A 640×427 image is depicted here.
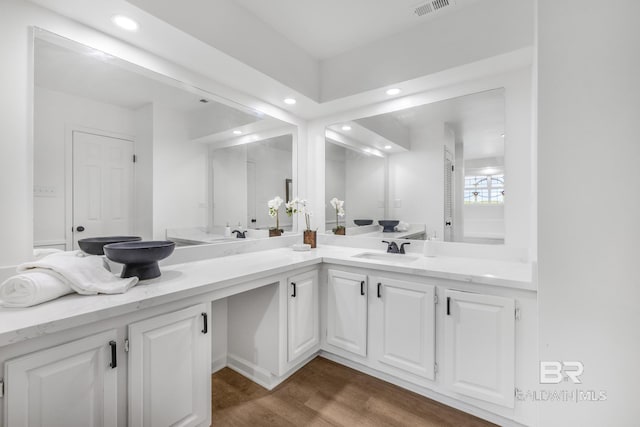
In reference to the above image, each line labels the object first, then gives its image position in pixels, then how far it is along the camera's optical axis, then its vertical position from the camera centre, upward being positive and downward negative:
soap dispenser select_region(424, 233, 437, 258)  2.31 -0.30
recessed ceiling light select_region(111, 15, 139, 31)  1.50 +1.04
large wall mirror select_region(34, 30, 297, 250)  1.46 +0.38
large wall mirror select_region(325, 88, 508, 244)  2.14 +0.38
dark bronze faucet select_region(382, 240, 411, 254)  2.45 -0.33
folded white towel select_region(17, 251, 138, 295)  1.19 -0.28
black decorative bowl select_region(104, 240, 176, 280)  1.38 -0.23
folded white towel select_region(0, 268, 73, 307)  1.06 -0.30
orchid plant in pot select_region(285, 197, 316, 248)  2.86 -0.01
